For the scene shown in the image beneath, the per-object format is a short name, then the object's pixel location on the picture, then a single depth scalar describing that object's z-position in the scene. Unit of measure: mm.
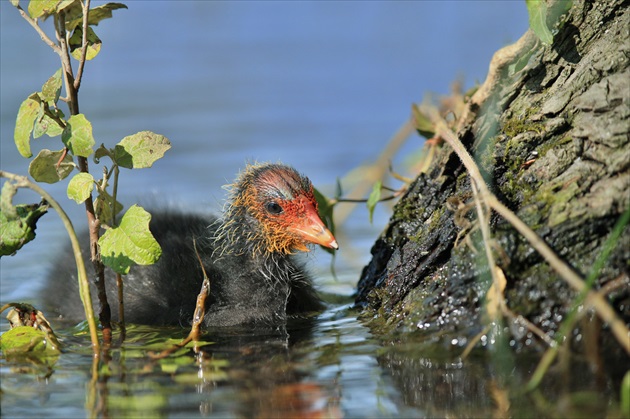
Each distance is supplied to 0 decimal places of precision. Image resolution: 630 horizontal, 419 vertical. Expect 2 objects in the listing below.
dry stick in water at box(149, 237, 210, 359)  7585
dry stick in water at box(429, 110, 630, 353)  5160
